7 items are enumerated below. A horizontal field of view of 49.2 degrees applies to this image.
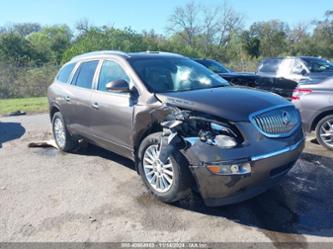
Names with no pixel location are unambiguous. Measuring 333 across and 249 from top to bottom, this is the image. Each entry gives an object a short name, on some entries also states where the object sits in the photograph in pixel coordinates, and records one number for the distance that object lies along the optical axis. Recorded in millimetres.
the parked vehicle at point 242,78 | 10703
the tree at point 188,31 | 59031
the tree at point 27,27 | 80638
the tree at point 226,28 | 59719
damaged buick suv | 3889
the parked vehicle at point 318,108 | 6562
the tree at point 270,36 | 46469
